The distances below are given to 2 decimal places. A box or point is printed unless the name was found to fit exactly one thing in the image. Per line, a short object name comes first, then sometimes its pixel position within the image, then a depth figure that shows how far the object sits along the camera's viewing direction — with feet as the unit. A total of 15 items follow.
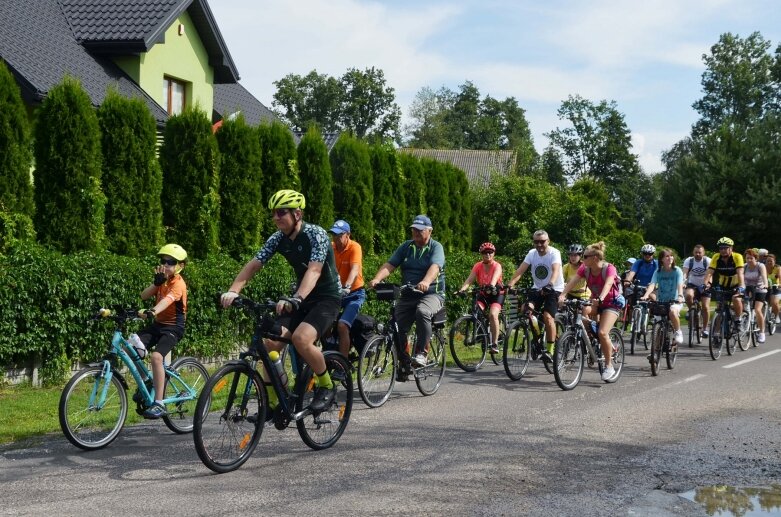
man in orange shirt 32.50
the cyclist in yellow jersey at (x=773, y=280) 66.44
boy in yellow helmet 26.45
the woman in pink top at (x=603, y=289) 39.06
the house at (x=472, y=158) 212.23
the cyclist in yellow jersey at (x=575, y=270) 45.09
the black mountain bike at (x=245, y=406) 21.34
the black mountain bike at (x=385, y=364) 31.89
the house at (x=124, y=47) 65.77
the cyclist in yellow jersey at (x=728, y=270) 54.03
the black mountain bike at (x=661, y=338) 42.57
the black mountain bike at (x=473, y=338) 43.19
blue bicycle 23.94
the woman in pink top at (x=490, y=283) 43.75
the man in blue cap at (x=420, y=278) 34.01
